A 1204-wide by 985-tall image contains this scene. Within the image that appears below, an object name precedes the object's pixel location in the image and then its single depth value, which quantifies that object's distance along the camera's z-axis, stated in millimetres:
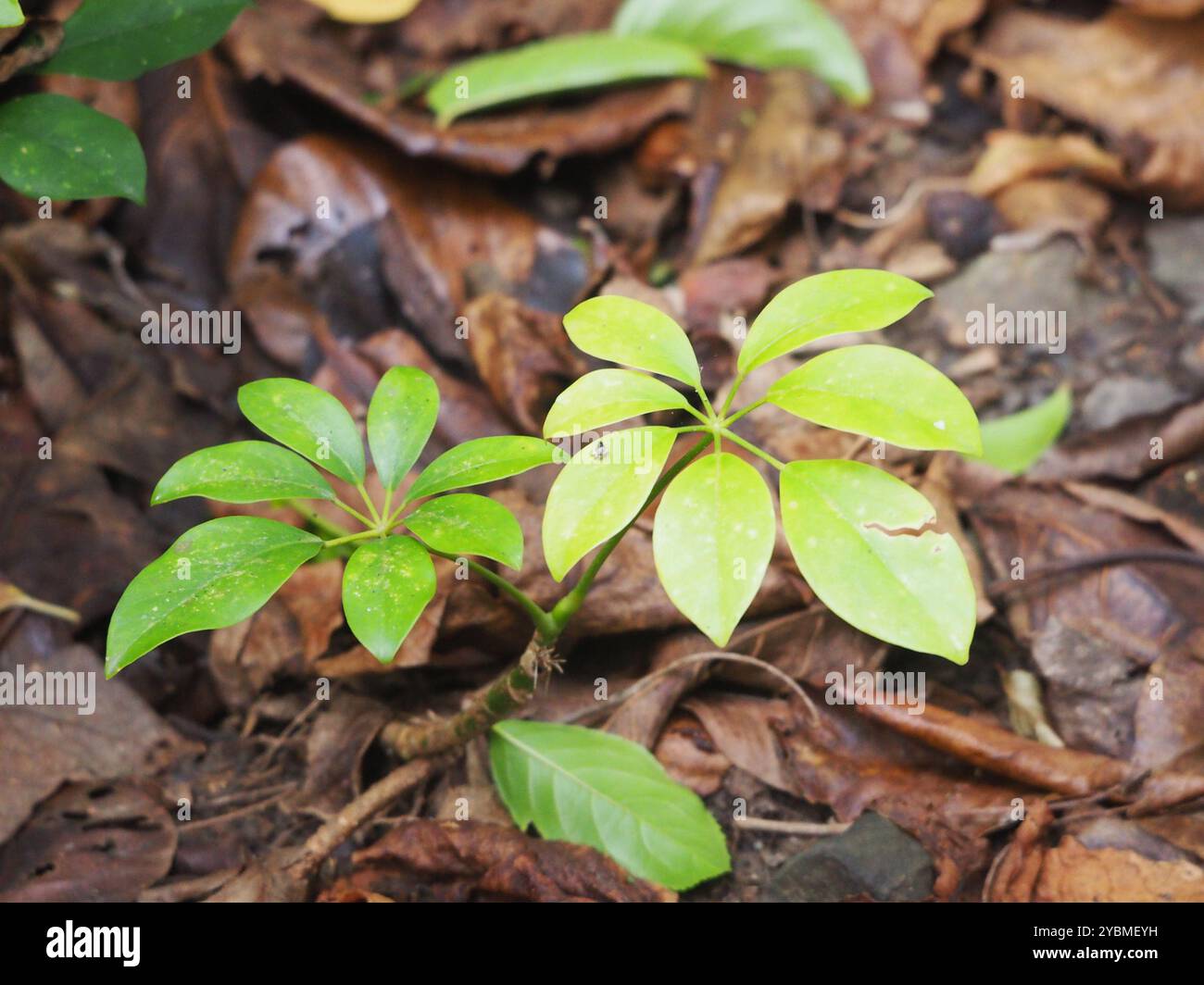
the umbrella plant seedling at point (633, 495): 718
